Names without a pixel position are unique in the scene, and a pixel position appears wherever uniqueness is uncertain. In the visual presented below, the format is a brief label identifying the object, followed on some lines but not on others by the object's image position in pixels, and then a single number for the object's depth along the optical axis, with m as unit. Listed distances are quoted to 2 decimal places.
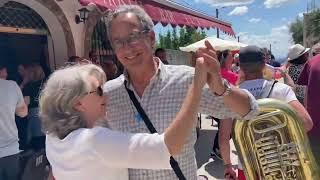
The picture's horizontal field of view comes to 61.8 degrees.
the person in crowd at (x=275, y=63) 6.34
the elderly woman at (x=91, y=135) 0.85
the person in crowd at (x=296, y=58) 3.31
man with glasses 1.03
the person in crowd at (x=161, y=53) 4.39
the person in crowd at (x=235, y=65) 6.11
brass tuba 1.09
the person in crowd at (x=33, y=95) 3.16
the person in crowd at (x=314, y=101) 1.97
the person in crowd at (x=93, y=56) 4.50
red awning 3.19
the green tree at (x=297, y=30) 36.55
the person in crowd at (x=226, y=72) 3.87
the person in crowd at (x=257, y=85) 1.65
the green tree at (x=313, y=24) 29.70
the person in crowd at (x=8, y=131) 2.33
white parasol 7.08
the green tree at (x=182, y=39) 20.53
